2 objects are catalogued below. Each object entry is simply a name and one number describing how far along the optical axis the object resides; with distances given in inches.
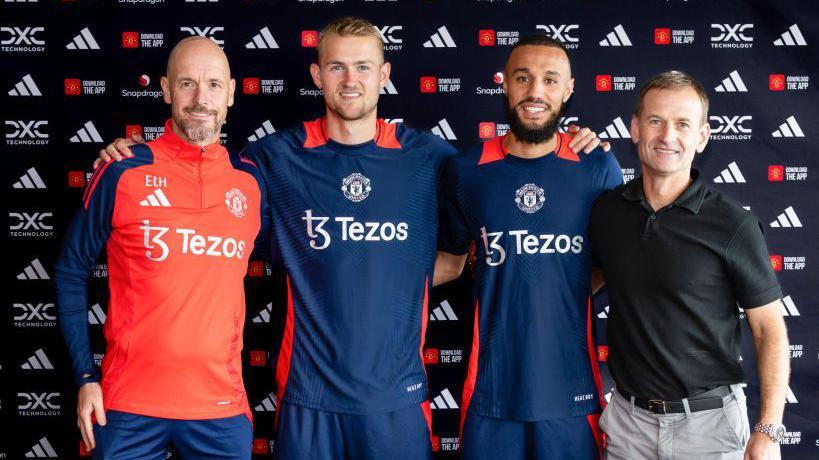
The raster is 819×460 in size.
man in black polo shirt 70.8
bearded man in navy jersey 80.0
